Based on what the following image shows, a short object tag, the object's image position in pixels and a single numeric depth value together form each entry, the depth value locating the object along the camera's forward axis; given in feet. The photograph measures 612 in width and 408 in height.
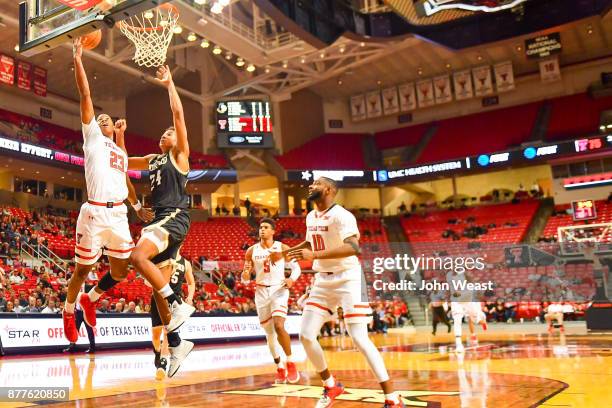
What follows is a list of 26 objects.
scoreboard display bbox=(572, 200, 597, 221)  99.08
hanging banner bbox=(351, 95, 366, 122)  131.64
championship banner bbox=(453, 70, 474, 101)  120.57
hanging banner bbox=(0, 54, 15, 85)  85.46
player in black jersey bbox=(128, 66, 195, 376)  17.83
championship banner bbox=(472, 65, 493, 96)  118.73
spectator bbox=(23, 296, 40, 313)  46.70
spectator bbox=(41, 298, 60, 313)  47.35
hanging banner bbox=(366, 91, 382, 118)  129.39
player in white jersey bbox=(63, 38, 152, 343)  19.30
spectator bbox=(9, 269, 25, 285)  56.77
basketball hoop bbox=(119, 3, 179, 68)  27.53
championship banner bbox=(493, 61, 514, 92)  117.19
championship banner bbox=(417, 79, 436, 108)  123.65
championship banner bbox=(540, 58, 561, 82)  114.93
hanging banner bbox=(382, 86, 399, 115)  127.03
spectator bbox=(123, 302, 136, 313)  52.90
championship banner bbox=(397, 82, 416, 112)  125.29
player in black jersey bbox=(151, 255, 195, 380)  23.28
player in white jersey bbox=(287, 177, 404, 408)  17.72
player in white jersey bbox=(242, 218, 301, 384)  26.66
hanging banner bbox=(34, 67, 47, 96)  91.76
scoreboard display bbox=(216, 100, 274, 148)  104.73
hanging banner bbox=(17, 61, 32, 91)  88.58
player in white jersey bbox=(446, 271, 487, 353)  43.65
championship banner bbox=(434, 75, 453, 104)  121.90
